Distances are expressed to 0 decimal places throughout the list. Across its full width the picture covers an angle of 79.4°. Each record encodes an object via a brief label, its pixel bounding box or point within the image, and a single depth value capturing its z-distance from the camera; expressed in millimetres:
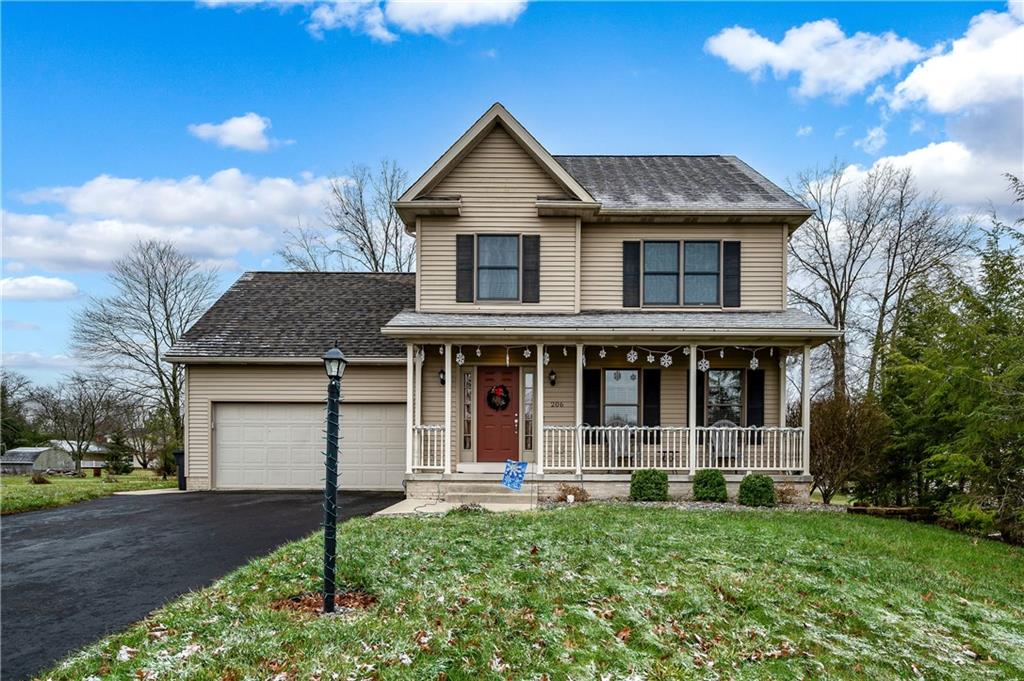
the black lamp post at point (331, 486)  4938
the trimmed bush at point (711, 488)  11578
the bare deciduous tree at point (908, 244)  21016
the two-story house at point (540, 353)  12109
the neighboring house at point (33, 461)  29453
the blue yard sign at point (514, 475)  10742
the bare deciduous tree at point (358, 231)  26734
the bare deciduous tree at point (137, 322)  23766
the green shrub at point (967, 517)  10180
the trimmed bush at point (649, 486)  11453
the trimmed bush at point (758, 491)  11383
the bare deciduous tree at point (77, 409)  28688
